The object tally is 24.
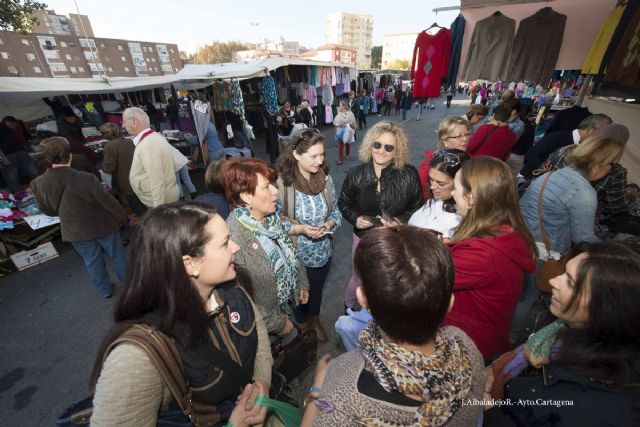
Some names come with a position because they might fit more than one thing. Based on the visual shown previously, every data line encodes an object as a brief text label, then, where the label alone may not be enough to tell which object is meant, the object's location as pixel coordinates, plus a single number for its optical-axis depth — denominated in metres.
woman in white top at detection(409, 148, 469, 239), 2.14
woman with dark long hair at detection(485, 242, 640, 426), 0.98
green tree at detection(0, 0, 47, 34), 15.94
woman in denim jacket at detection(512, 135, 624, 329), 2.14
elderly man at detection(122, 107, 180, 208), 3.80
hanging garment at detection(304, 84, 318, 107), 12.23
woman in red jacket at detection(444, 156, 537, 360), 1.45
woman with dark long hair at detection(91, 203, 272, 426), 0.96
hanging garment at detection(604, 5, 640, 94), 3.15
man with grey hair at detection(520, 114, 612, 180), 3.37
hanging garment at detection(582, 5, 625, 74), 3.41
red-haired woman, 1.86
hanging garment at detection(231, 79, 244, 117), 7.79
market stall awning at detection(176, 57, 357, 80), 7.35
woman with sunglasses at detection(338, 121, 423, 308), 2.59
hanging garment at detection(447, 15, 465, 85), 3.89
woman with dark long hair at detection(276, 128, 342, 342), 2.48
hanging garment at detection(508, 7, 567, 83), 3.59
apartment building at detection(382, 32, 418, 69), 82.44
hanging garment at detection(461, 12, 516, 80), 3.76
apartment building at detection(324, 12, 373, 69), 95.47
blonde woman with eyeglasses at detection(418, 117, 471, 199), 3.21
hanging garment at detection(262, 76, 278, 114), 8.68
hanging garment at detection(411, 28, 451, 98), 4.05
